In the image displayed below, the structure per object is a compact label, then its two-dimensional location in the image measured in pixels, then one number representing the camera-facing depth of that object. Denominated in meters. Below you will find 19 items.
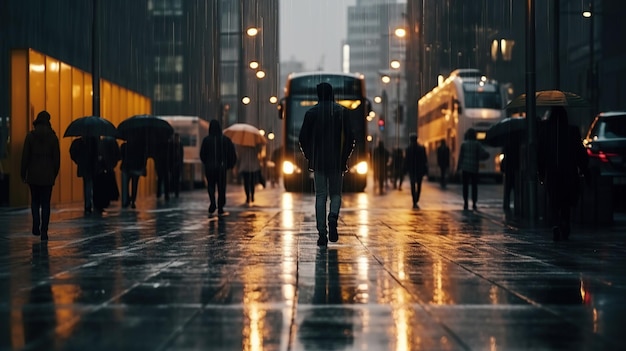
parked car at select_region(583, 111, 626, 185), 19.20
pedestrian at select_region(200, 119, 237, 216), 19.91
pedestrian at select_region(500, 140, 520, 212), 20.02
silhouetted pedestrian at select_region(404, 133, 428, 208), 23.28
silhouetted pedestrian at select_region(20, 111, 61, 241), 13.21
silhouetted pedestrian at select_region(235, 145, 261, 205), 25.06
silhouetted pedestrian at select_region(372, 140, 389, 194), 33.91
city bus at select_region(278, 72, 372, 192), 32.09
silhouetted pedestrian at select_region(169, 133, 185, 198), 28.81
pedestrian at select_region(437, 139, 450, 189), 38.44
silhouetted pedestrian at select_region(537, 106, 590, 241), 12.72
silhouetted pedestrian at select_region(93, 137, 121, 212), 21.09
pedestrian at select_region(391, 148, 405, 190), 41.06
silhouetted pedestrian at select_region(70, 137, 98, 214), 20.28
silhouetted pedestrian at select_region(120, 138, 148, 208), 23.42
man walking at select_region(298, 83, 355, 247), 11.86
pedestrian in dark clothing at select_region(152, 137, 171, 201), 26.30
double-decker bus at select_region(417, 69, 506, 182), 42.03
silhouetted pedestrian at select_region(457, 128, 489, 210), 21.86
